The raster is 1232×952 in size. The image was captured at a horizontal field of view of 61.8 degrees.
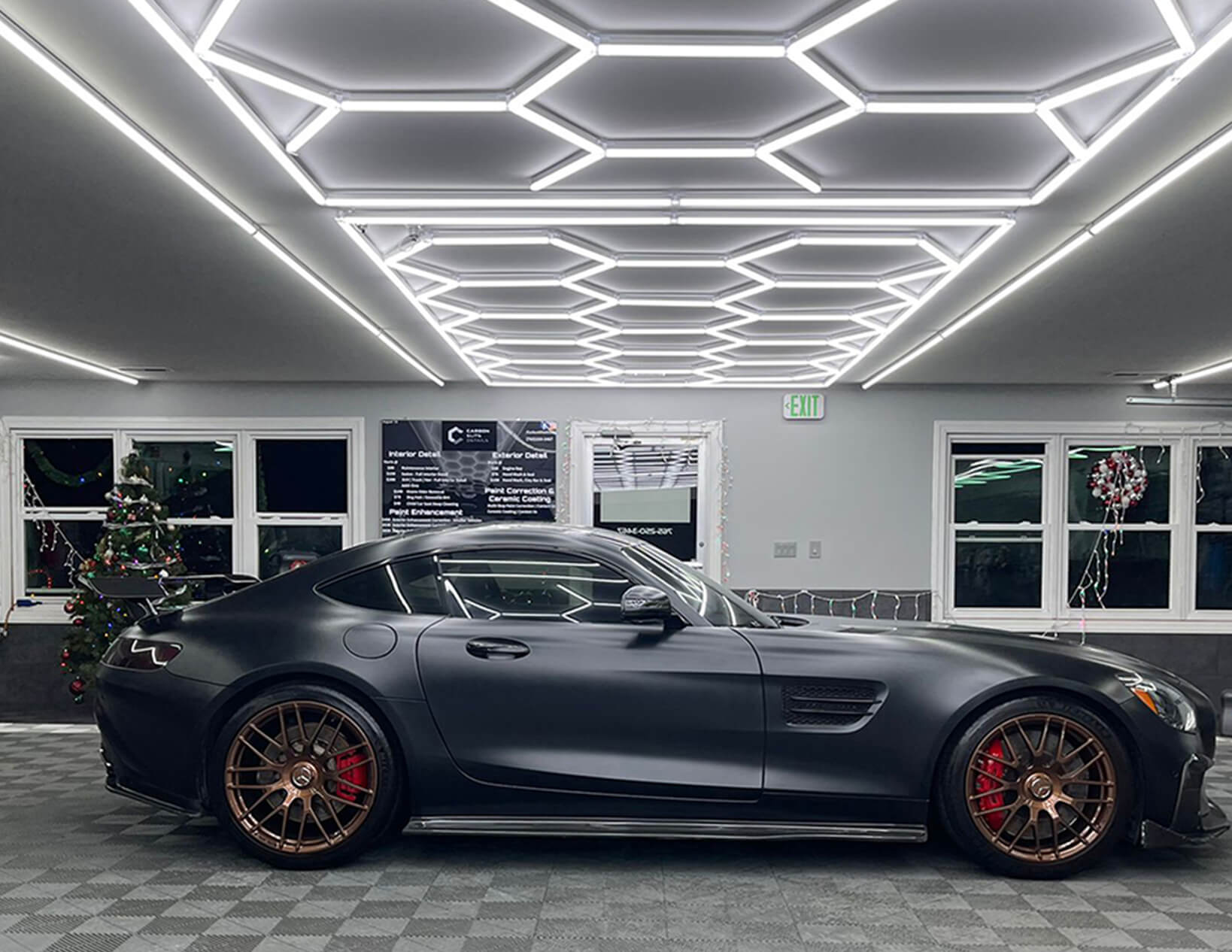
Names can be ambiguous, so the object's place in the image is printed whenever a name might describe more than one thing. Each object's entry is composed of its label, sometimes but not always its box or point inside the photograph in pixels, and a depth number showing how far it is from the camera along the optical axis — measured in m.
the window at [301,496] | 8.91
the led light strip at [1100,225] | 2.86
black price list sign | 8.76
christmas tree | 7.92
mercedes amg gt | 3.33
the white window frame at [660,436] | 8.79
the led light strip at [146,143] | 2.22
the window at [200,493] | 8.99
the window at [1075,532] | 8.75
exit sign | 8.77
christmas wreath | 8.78
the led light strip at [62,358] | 6.51
